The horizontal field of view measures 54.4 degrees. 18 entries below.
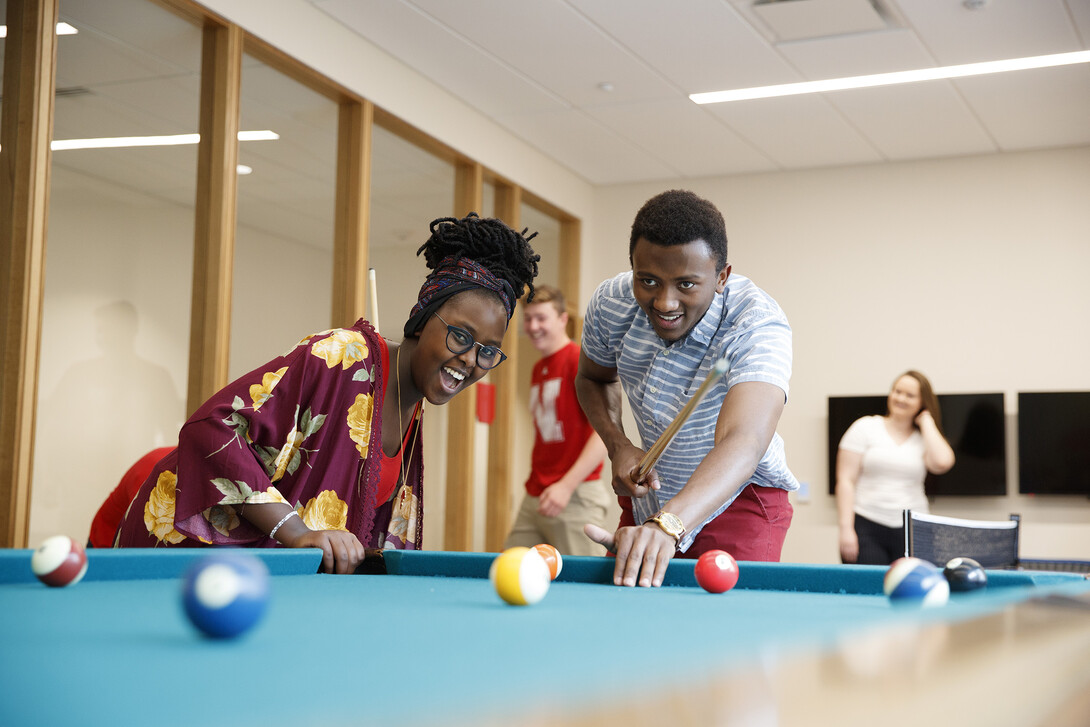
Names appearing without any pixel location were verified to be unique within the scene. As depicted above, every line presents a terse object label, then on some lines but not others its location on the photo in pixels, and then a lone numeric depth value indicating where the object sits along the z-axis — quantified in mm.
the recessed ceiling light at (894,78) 4910
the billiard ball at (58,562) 1438
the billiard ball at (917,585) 1353
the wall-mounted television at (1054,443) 5836
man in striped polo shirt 1999
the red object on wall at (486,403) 6133
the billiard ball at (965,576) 1499
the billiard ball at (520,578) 1312
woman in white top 4980
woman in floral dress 2074
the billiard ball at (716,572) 1581
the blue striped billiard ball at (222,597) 923
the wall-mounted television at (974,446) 5996
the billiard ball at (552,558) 1739
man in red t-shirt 4511
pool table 640
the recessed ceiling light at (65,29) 3554
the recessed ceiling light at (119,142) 3543
